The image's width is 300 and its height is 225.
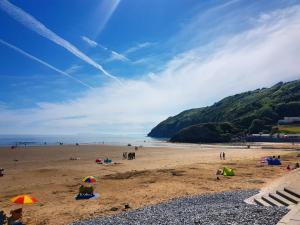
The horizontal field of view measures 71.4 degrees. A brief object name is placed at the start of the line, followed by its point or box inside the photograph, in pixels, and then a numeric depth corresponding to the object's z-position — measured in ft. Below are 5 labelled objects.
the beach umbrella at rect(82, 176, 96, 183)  64.02
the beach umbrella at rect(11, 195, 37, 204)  43.57
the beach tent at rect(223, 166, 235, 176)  71.51
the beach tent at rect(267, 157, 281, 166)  90.93
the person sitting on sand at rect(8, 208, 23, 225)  38.30
